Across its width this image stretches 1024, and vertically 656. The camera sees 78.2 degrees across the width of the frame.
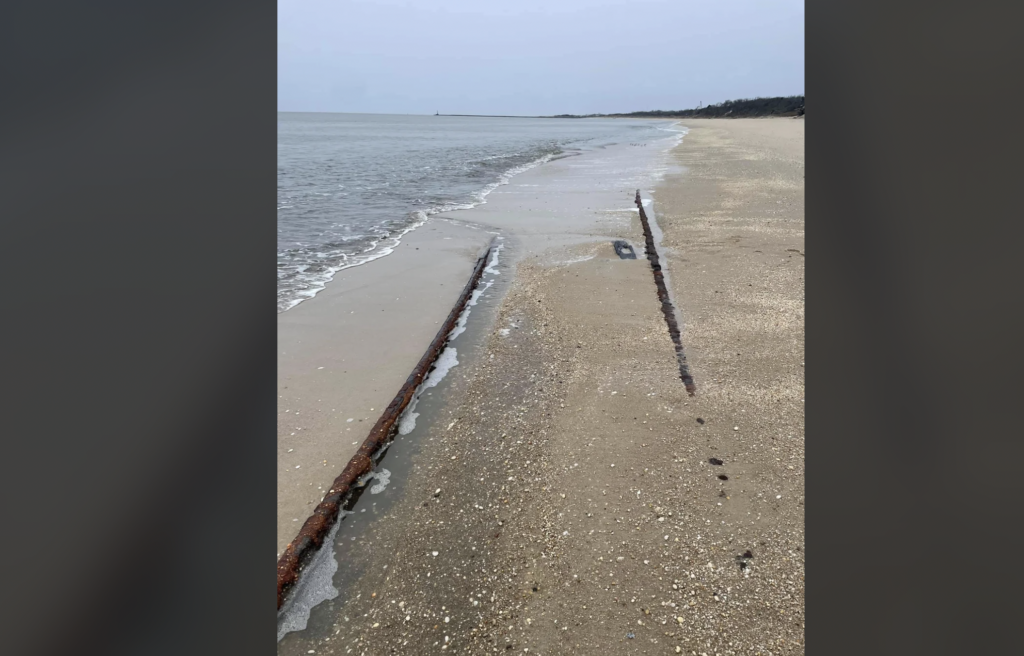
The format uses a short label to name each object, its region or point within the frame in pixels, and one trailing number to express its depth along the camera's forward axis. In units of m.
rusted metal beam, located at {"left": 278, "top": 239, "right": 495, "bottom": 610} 1.99
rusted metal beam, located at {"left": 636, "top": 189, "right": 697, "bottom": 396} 3.21
